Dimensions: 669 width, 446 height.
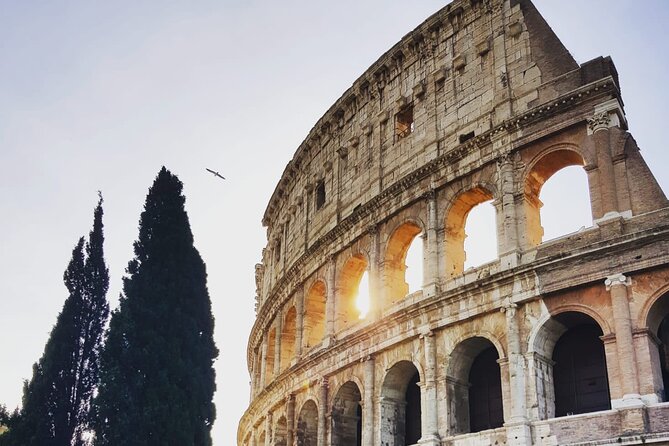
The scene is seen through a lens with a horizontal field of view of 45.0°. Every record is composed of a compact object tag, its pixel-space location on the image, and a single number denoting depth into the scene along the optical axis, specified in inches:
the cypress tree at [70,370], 735.4
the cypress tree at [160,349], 695.1
